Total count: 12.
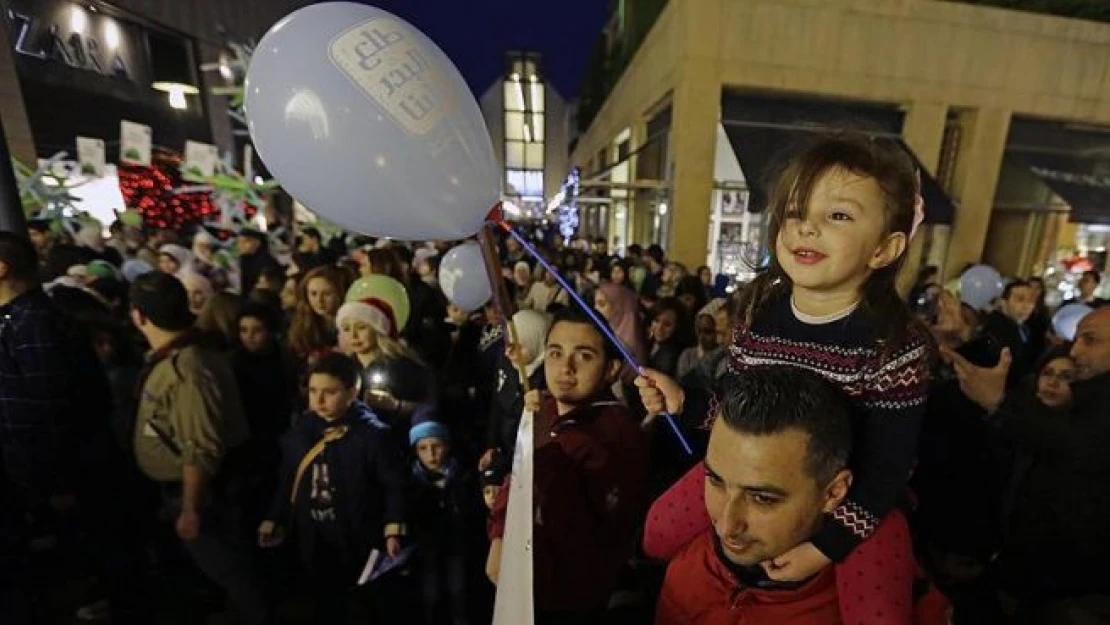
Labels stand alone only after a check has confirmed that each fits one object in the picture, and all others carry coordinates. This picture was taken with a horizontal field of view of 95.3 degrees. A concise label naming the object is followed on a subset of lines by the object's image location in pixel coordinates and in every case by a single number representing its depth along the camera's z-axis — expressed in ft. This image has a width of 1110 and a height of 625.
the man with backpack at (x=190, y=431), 7.64
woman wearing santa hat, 9.45
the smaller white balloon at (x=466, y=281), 12.88
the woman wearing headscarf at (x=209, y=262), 18.38
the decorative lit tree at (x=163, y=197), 28.27
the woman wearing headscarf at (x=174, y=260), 16.28
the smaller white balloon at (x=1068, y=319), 15.03
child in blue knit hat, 8.27
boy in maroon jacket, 5.32
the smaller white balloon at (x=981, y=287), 16.58
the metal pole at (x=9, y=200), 9.91
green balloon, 11.12
